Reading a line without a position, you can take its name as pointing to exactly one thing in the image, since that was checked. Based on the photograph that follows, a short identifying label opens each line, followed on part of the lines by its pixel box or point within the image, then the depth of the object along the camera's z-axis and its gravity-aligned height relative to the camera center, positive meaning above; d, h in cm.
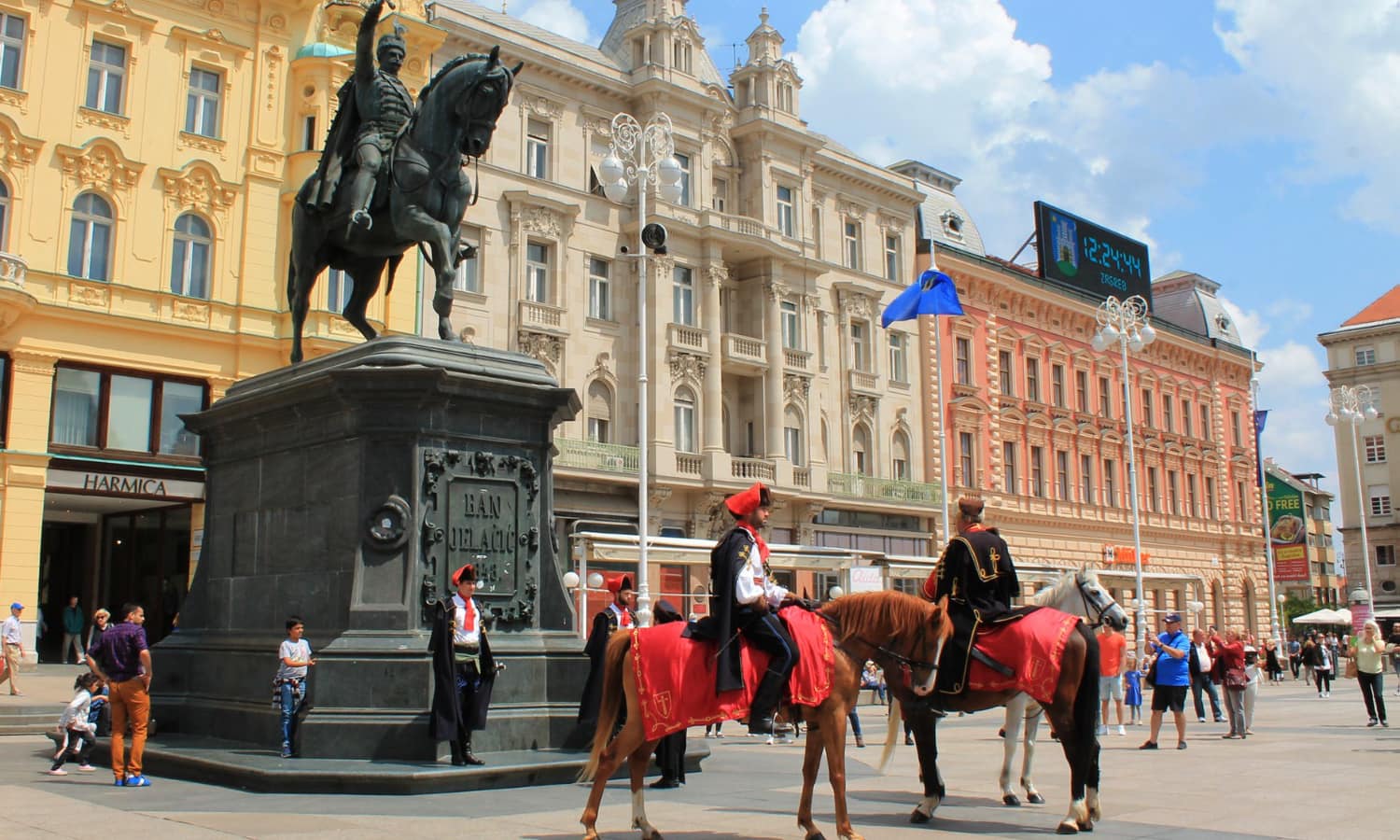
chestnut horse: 776 -40
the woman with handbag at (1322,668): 3162 -130
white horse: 1039 +2
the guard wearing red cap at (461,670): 976 -41
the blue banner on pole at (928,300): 3078 +775
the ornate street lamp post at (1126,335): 3615 +813
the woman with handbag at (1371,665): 1992 -77
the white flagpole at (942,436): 3116 +457
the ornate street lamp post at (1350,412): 4908 +803
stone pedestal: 1020 +63
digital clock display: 5403 +1616
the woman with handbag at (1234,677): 1830 -89
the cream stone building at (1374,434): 8125 +1179
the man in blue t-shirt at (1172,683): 1673 -88
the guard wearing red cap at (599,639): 1088 -19
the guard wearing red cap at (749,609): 787 +6
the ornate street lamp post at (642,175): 2192 +779
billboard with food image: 6103 +421
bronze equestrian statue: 1195 +434
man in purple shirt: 1027 -50
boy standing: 1030 -48
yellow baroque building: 2709 +823
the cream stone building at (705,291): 3534 +1008
